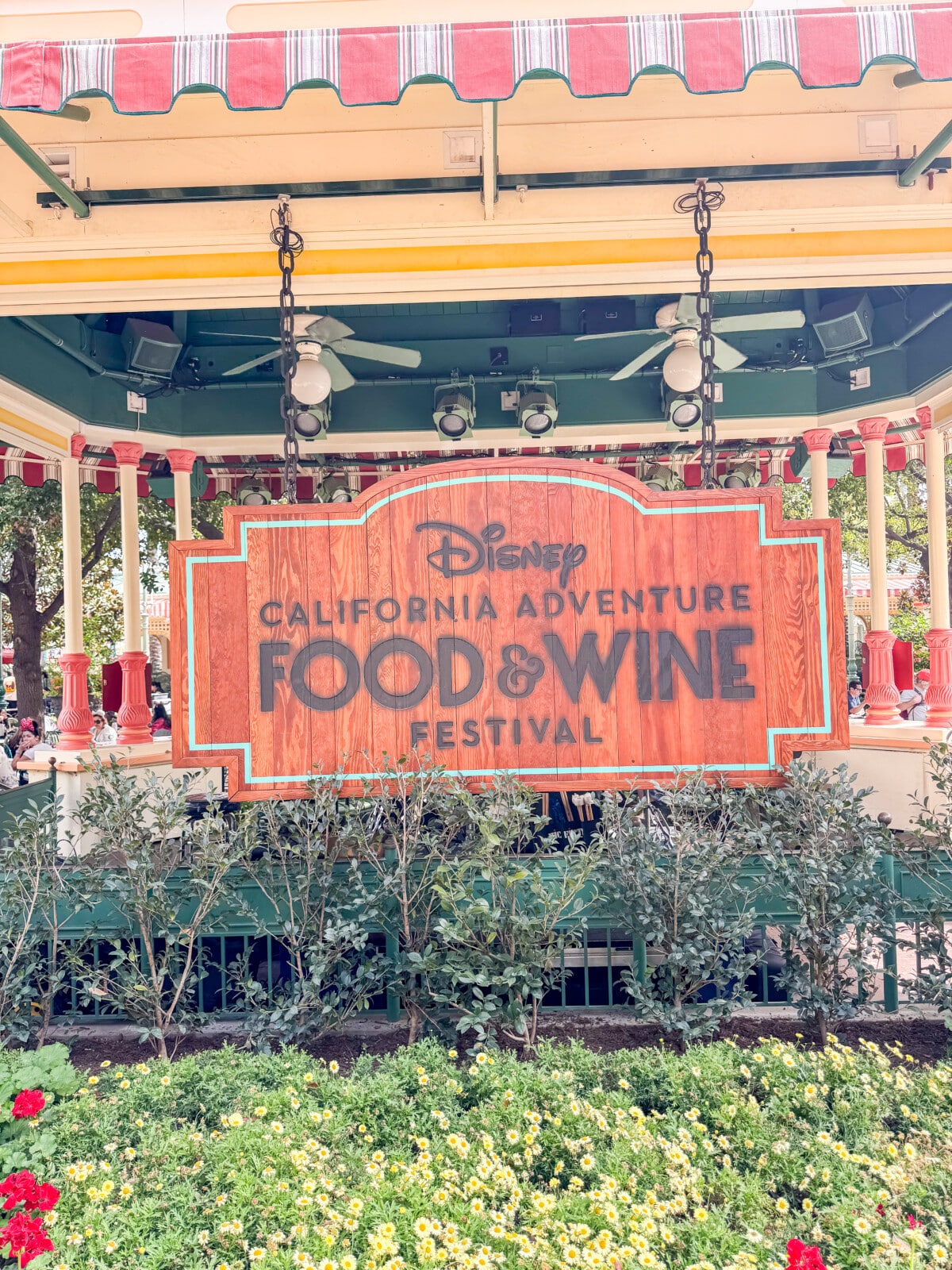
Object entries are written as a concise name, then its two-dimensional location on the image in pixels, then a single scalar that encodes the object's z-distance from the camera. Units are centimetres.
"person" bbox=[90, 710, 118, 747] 822
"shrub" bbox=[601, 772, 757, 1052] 307
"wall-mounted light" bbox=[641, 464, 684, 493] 945
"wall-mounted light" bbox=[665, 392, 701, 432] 665
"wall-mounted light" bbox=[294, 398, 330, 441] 637
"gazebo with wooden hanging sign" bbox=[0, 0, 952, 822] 272
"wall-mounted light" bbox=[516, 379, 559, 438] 693
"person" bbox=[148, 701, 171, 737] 1212
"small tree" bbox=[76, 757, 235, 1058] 312
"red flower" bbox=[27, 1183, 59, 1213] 218
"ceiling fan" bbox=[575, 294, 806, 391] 561
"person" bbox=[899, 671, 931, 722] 1012
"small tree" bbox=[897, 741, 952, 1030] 319
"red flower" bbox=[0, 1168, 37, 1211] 219
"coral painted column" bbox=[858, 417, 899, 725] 673
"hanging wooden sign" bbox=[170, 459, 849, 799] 322
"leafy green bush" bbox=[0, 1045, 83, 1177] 246
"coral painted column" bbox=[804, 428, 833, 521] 768
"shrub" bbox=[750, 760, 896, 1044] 309
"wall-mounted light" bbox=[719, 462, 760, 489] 903
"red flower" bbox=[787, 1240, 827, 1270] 180
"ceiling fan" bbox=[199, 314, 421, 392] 562
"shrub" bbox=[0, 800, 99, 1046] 315
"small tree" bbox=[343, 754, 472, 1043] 310
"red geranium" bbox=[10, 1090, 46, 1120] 250
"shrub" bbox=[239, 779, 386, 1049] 308
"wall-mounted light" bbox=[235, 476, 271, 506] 901
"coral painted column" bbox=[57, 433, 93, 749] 694
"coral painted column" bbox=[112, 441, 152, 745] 731
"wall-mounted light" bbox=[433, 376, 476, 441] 700
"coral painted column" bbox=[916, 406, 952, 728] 643
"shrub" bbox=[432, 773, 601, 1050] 290
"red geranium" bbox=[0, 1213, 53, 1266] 204
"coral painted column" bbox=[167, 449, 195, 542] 770
